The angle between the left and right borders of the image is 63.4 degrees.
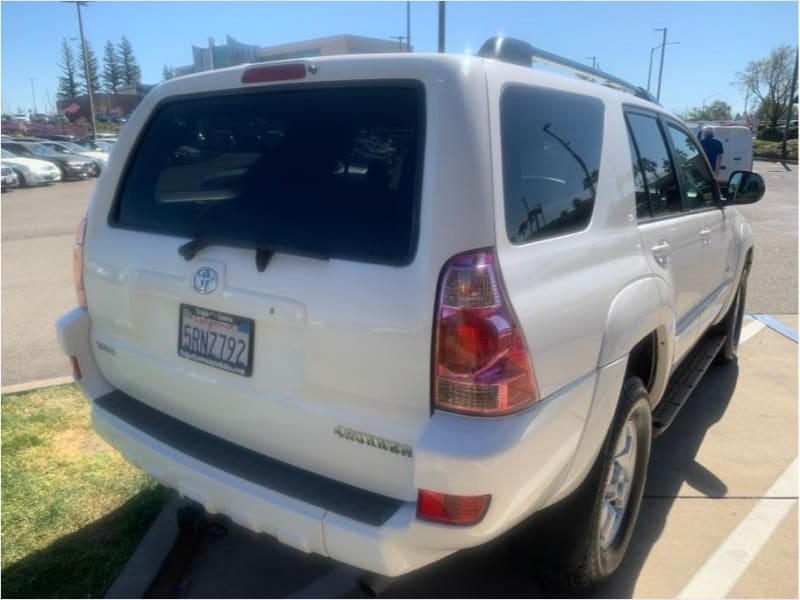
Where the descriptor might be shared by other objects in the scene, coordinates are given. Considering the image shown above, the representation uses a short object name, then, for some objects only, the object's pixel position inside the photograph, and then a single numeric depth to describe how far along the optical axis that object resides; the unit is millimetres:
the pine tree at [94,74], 86250
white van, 19469
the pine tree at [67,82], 91812
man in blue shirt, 13055
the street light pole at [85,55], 42638
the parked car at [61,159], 27036
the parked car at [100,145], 33156
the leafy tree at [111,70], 93562
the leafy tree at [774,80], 49375
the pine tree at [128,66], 95500
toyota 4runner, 1854
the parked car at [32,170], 24422
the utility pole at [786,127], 35306
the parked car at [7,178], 23203
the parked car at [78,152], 28906
